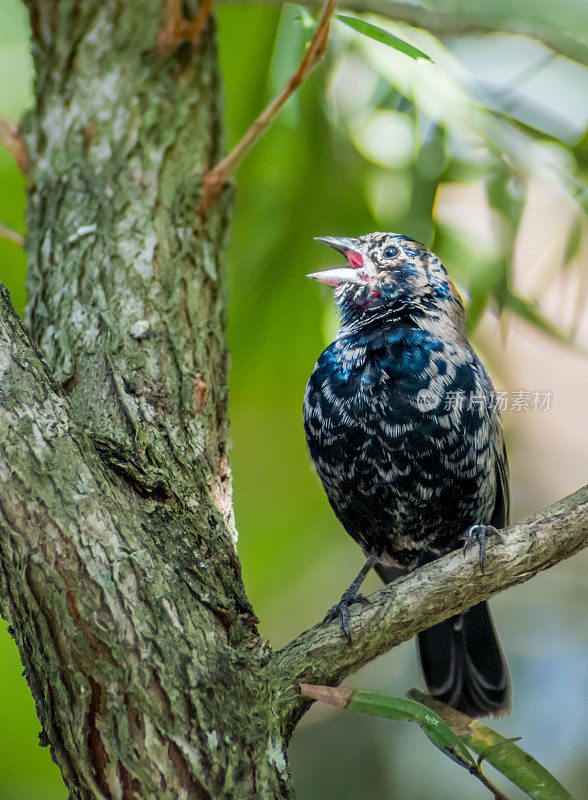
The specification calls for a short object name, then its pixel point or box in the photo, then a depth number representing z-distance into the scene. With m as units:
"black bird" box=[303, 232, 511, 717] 2.46
